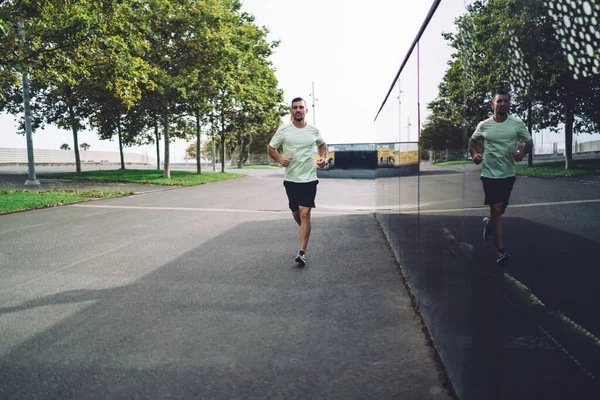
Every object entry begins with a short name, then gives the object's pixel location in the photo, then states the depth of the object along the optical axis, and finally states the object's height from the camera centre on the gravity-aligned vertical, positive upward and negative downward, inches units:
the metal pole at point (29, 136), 642.2 +58.9
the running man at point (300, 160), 210.4 +3.7
